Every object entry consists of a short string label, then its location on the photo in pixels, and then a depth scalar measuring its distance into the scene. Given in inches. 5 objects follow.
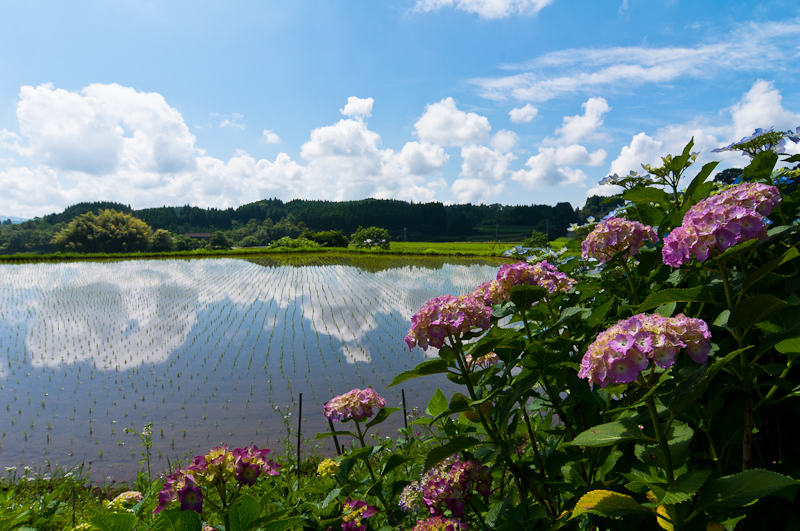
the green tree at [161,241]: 2427.4
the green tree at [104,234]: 2224.4
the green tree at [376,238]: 1878.2
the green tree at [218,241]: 2743.6
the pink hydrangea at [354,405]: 73.0
